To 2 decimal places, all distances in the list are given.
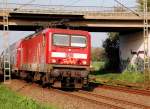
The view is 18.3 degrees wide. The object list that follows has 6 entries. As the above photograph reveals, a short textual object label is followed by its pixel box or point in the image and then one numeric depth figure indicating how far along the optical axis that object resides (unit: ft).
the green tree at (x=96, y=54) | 327.14
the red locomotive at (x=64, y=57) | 80.74
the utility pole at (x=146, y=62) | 106.09
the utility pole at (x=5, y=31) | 110.95
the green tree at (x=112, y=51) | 192.29
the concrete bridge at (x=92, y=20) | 138.10
